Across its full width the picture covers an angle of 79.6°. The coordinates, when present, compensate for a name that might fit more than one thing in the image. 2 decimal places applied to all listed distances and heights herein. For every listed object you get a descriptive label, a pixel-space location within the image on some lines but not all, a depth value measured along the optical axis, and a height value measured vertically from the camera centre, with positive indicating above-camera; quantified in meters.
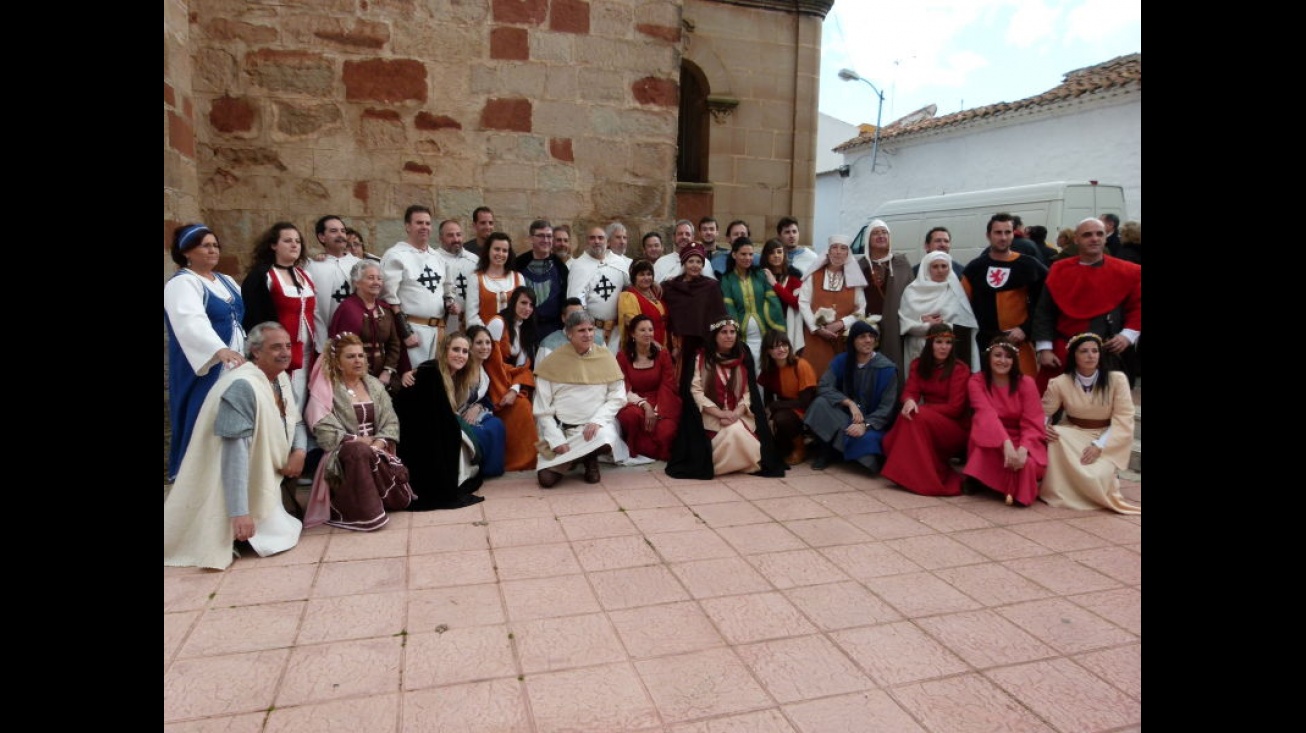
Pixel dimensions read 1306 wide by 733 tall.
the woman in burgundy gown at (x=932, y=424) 5.08 -0.47
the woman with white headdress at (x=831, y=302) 6.25 +0.40
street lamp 20.19 +7.12
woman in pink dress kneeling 4.77 -0.47
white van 9.88 +1.93
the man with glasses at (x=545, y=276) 6.12 +0.55
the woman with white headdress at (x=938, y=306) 5.91 +0.36
